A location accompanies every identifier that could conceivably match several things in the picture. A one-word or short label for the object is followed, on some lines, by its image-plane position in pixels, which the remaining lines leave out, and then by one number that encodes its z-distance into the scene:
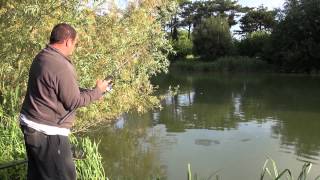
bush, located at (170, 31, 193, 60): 36.20
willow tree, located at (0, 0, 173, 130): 4.85
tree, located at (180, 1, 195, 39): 41.43
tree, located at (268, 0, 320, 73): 26.83
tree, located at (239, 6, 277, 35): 38.33
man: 2.54
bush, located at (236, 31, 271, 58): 32.02
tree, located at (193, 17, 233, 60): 32.64
